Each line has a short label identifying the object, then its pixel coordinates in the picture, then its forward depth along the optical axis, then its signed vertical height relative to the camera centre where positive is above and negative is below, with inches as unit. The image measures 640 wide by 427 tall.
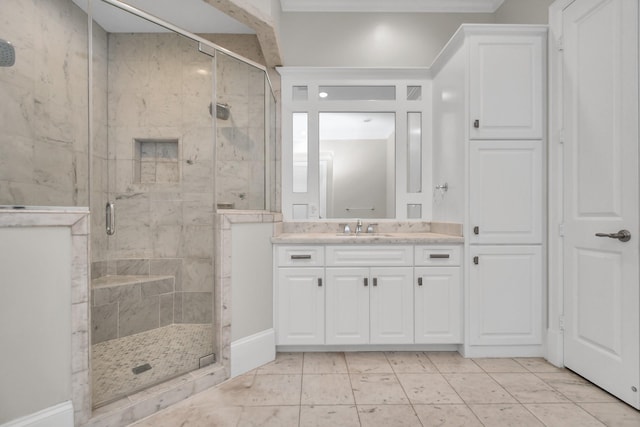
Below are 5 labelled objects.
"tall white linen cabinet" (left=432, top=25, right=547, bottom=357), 92.9 +7.1
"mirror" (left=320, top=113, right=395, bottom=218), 116.6 +16.7
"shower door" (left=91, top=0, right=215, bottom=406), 85.2 +3.3
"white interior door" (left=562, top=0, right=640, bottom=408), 69.4 +4.8
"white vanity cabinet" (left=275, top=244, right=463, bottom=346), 95.4 -26.7
